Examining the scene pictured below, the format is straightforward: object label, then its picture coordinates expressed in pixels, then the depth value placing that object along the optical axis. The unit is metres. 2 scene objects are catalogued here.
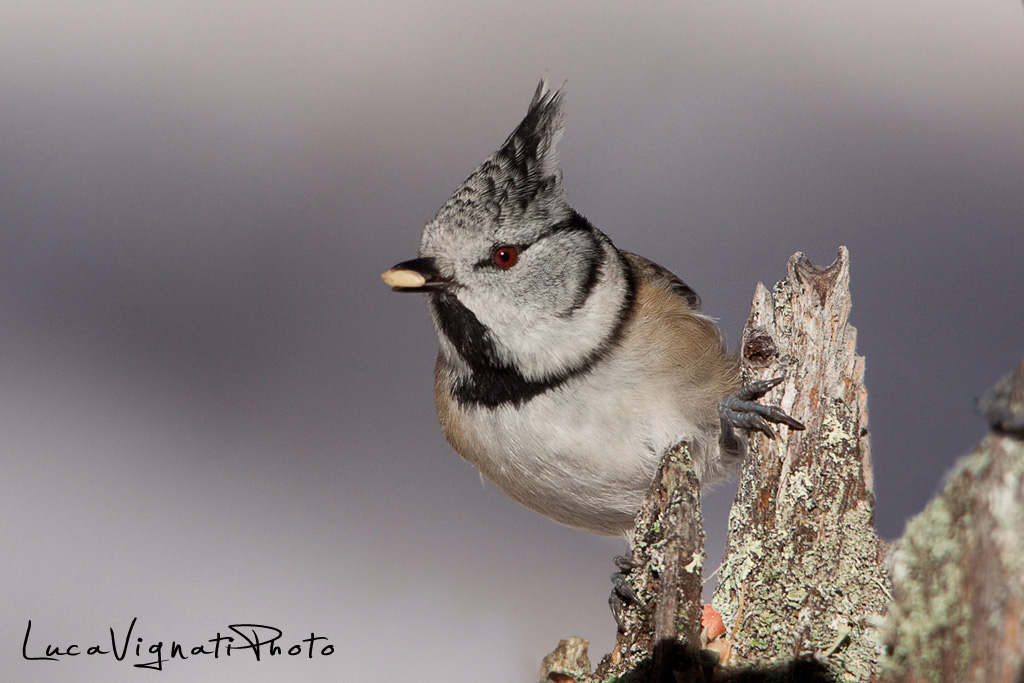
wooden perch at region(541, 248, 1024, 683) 2.35
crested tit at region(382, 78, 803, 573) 2.39
